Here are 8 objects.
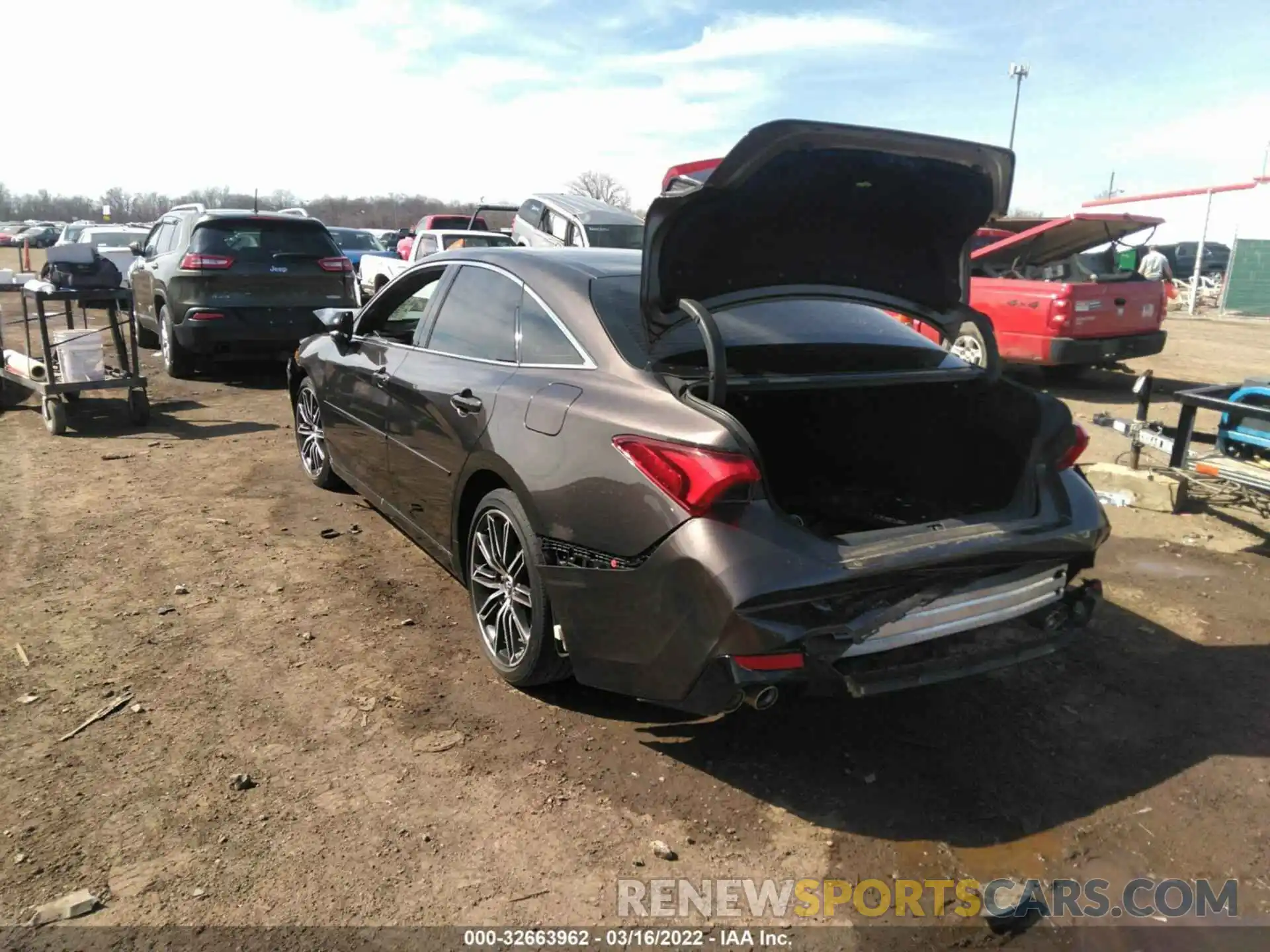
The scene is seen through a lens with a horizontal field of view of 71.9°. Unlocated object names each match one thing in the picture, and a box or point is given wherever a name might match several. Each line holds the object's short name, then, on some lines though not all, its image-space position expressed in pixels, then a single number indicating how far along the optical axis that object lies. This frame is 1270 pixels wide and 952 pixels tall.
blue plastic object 5.26
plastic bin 7.23
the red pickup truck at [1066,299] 9.40
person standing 14.38
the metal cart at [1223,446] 4.97
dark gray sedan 2.64
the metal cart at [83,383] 7.05
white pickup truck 14.09
